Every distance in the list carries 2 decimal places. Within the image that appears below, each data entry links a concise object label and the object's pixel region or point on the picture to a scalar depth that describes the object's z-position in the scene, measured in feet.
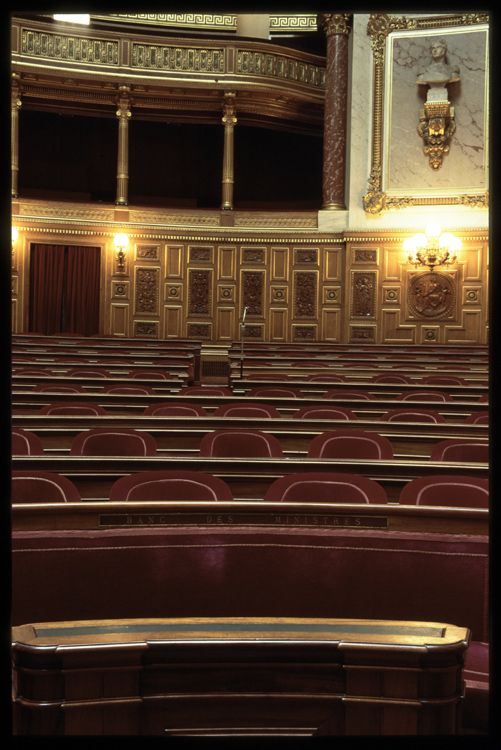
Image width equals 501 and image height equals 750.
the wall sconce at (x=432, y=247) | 47.70
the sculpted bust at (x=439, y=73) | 48.85
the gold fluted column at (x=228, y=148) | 52.95
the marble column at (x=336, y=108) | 51.01
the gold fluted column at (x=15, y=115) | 49.06
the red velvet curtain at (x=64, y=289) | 52.16
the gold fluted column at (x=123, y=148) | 52.54
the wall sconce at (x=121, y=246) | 51.60
